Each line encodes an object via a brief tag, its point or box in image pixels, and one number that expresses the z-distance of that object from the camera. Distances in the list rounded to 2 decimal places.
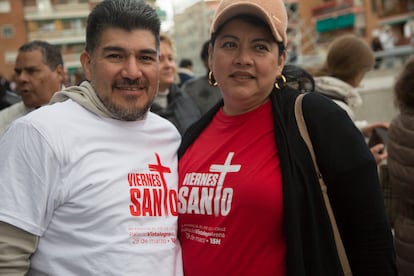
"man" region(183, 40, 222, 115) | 4.11
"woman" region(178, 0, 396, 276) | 2.02
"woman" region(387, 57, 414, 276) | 3.02
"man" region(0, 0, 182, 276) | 1.90
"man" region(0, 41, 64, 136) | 3.98
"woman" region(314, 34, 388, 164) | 3.60
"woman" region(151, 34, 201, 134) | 3.80
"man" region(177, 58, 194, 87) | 7.61
